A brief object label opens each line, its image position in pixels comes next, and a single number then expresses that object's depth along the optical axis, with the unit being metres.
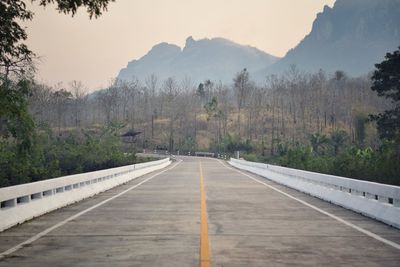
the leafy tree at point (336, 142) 83.62
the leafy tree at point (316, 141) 85.71
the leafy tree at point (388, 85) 50.69
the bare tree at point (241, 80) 165.32
